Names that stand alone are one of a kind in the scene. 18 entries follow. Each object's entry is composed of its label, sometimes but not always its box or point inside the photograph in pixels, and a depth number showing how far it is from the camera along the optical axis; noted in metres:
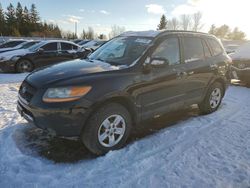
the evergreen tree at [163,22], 48.73
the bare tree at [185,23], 47.58
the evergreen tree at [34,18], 52.24
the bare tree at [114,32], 61.20
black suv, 2.46
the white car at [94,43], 17.66
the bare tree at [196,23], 48.00
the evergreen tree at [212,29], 55.80
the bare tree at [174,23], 48.64
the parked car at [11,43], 12.30
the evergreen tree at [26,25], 50.82
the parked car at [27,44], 9.43
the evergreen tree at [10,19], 47.61
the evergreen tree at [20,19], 50.44
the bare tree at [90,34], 58.35
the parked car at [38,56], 7.89
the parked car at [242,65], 6.39
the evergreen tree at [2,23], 47.04
